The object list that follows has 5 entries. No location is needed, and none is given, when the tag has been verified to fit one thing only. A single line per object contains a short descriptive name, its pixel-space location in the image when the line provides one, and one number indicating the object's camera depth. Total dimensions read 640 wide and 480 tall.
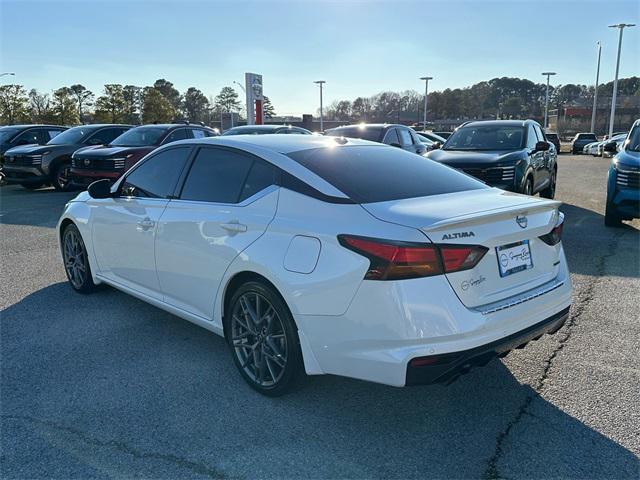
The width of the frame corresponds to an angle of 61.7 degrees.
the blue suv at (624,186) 8.05
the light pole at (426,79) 54.78
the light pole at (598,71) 52.41
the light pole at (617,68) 42.75
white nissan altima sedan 2.69
